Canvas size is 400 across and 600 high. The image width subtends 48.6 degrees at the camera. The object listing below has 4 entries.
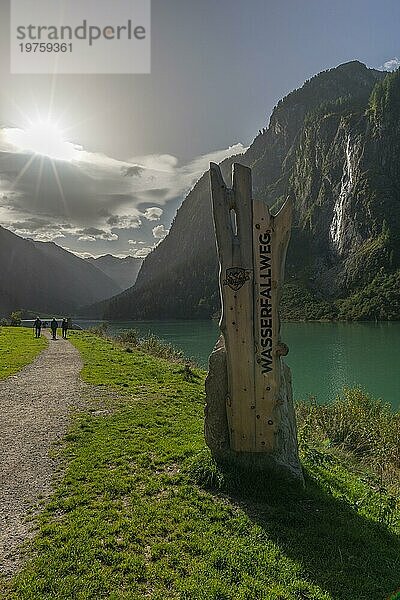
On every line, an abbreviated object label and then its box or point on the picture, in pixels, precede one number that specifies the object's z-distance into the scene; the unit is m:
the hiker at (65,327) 35.95
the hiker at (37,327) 34.49
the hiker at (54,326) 35.12
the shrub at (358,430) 10.68
